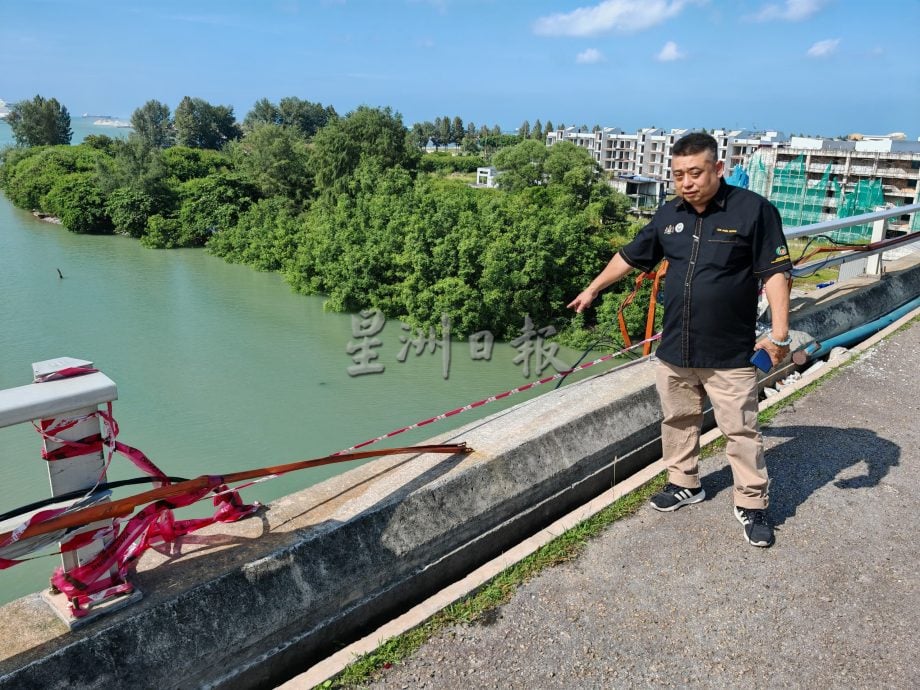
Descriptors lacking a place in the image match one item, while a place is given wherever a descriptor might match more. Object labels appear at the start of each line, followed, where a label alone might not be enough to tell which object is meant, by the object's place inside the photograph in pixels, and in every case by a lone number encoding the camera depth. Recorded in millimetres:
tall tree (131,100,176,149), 81875
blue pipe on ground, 6246
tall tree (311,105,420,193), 35844
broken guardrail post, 2162
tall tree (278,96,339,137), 102250
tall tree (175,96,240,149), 85000
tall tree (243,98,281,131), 98750
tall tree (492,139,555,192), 44562
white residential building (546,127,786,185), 77044
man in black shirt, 3133
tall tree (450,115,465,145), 127312
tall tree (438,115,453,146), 126038
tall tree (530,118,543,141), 111000
